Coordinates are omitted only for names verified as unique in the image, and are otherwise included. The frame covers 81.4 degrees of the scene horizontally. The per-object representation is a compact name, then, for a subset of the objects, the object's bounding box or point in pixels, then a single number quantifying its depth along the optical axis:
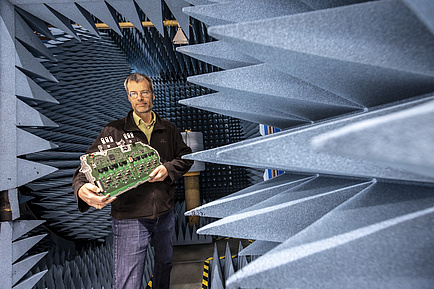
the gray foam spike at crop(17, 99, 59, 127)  1.35
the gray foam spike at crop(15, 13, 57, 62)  1.39
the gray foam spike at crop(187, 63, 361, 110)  0.59
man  1.27
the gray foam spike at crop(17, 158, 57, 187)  1.34
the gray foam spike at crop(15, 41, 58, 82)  1.37
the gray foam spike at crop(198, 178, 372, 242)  0.52
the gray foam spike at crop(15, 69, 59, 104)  1.36
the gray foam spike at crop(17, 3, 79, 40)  1.41
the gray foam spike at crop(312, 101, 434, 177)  0.19
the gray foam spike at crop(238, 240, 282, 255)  0.84
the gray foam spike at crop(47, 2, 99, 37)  1.42
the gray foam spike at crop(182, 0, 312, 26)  0.67
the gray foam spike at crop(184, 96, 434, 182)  0.35
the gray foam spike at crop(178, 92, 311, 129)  0.82
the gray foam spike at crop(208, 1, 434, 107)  0.34
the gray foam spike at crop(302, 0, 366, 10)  0.52
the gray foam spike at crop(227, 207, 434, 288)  0.29
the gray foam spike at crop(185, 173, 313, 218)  0.77
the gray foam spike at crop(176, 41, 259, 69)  0.88
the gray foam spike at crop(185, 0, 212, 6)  1.18
